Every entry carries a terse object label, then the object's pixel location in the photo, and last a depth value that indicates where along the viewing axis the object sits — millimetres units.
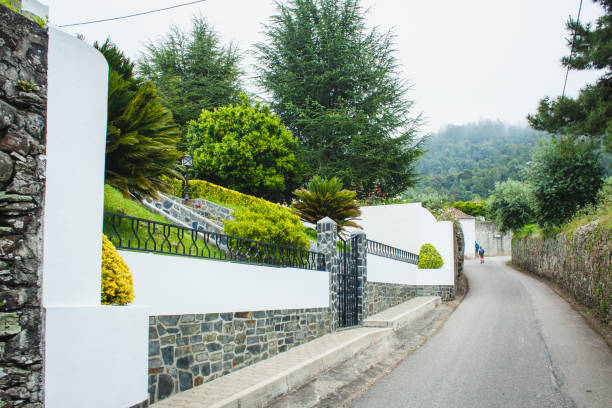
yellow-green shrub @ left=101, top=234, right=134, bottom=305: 4270
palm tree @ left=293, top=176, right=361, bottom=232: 15180
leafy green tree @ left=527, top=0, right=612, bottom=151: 14062
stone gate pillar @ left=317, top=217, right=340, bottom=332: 10703
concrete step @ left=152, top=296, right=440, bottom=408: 5348
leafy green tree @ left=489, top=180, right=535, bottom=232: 30984
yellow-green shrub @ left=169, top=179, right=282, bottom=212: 17750
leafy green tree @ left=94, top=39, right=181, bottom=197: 7055
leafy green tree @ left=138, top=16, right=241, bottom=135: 26828
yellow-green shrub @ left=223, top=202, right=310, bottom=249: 8961
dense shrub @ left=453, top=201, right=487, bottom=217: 57281
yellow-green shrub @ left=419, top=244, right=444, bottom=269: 18375
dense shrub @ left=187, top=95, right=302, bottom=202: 19812
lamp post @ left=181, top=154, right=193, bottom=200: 16375
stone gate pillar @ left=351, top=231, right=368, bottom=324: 12109
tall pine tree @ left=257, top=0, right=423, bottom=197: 22266
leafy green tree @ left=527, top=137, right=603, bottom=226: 19531
